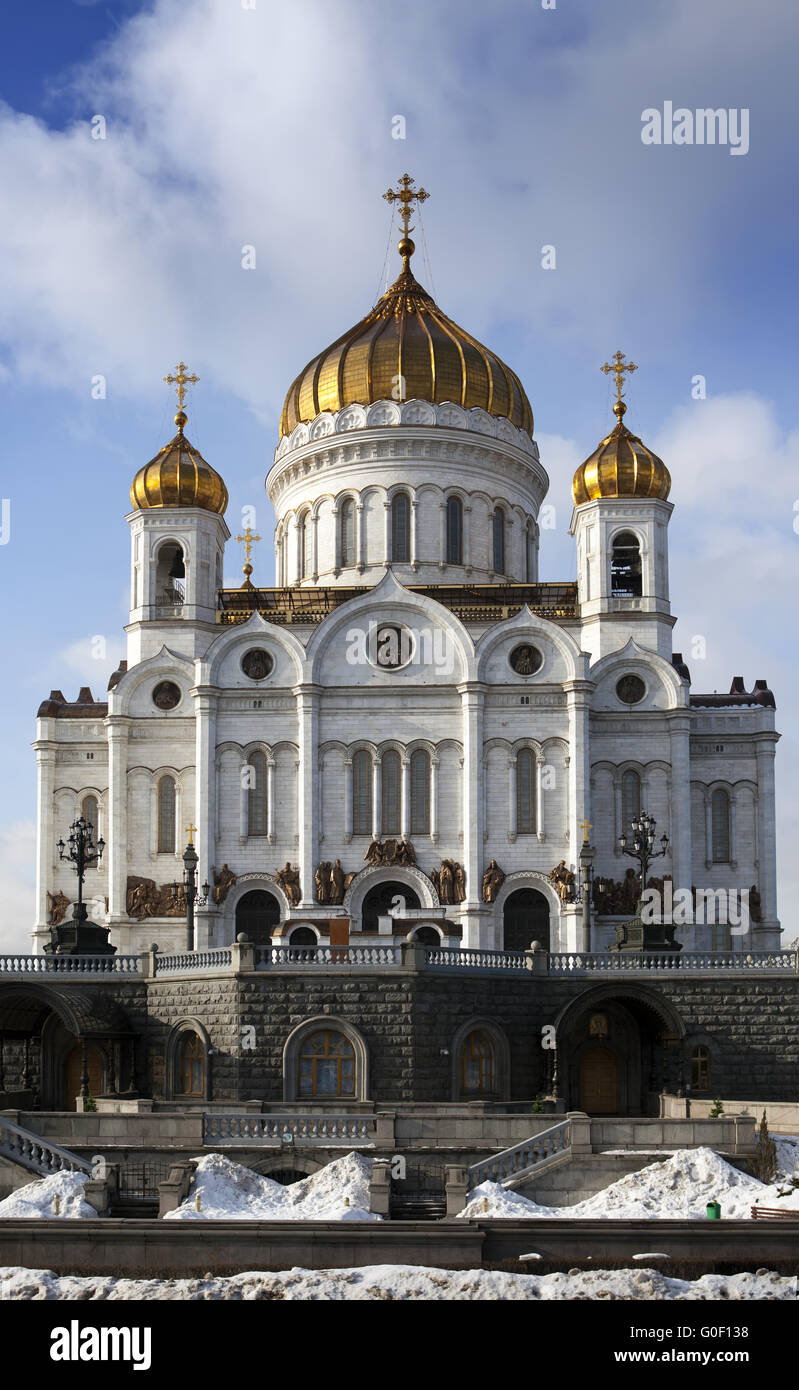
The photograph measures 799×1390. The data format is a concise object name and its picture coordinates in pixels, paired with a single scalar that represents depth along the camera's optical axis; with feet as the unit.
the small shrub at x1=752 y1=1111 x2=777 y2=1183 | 83.71
